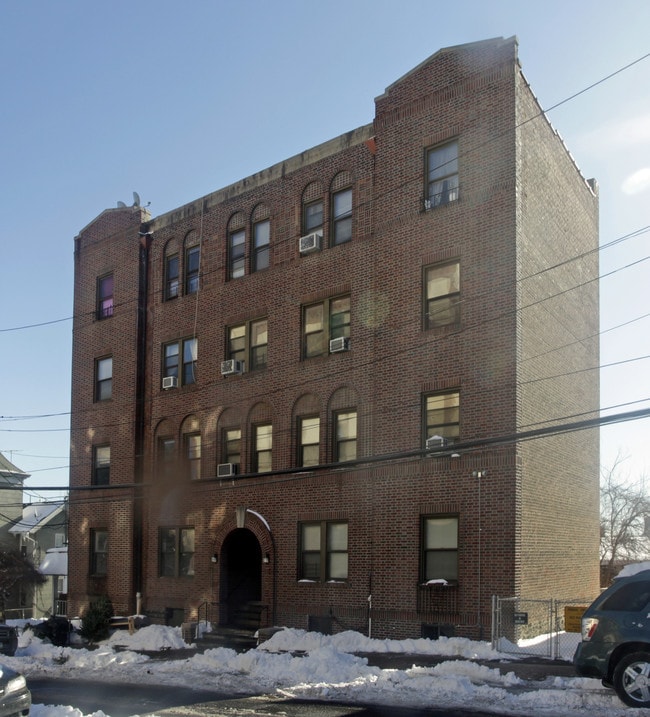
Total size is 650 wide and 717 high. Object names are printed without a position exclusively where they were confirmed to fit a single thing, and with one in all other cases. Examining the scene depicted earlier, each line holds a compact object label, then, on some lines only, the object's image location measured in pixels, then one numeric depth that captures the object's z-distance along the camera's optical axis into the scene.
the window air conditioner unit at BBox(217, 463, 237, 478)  26.58
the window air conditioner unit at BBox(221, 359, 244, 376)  26.94
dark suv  12.16
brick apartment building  21.27
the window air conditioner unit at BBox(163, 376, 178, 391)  28.86
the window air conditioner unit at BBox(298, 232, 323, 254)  25.27
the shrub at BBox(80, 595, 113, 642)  25.94
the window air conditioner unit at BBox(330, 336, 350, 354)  24.11
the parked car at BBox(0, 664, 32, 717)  11.46
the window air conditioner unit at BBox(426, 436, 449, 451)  21.23
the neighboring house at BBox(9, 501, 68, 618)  49.41
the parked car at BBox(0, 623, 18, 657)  22.28
